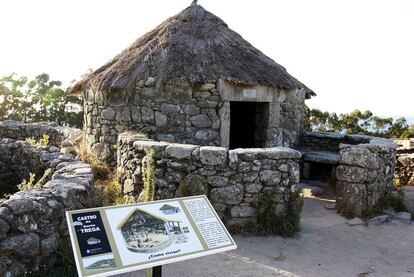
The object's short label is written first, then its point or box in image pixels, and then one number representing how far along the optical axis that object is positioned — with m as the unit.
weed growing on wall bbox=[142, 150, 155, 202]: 4.82
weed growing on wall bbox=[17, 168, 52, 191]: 3.68
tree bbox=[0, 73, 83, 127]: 15.73
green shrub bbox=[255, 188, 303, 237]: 4.84
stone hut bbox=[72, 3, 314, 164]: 6.92
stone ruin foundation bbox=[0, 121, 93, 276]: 2.93
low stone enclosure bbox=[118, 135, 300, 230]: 4.74
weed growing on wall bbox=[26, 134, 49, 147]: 6.12
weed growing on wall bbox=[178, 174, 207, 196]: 4.74
